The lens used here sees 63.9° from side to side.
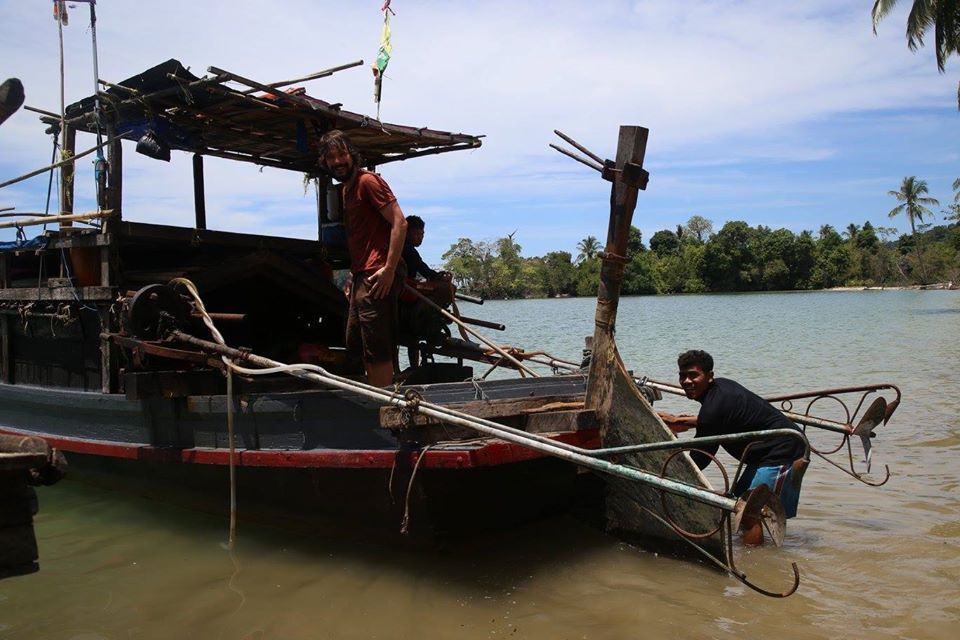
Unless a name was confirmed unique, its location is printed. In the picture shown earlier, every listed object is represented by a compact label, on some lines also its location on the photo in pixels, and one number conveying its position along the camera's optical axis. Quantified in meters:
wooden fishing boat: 4.39
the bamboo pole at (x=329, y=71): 5.54
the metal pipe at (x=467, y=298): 7.48
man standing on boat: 5.07
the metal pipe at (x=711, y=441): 3.44
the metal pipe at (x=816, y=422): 5.37
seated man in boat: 6.63
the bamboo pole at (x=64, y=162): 5.70
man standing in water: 4.60
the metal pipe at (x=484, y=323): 7.23
